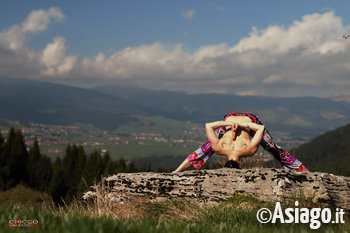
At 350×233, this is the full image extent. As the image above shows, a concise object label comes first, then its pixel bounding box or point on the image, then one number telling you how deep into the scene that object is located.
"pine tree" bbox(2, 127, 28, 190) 47.72
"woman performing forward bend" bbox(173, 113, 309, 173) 8.43
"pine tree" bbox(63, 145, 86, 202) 55.22
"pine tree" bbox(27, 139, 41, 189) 50.73
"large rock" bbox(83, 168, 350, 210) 6.68
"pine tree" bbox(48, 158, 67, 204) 48.06
